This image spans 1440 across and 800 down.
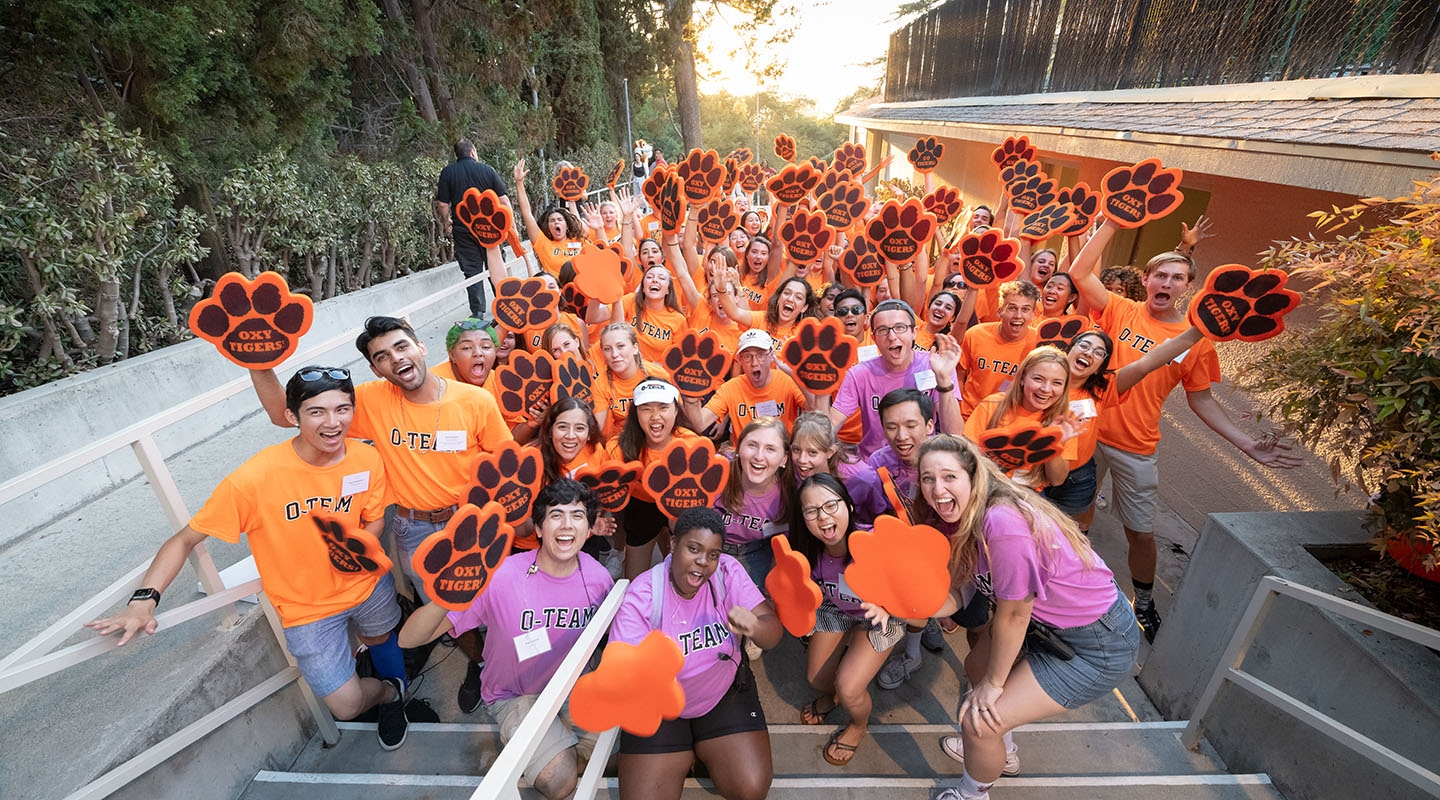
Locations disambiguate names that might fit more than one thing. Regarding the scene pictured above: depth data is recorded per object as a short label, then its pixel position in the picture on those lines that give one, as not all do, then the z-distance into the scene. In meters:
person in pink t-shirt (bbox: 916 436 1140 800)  2.04
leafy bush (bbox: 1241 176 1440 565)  1.80
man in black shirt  5.97
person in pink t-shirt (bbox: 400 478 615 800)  2.34
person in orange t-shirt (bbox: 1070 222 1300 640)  3.24
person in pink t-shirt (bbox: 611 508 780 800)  2.29
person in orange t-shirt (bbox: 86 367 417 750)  2.24
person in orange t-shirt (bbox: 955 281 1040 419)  3.45
